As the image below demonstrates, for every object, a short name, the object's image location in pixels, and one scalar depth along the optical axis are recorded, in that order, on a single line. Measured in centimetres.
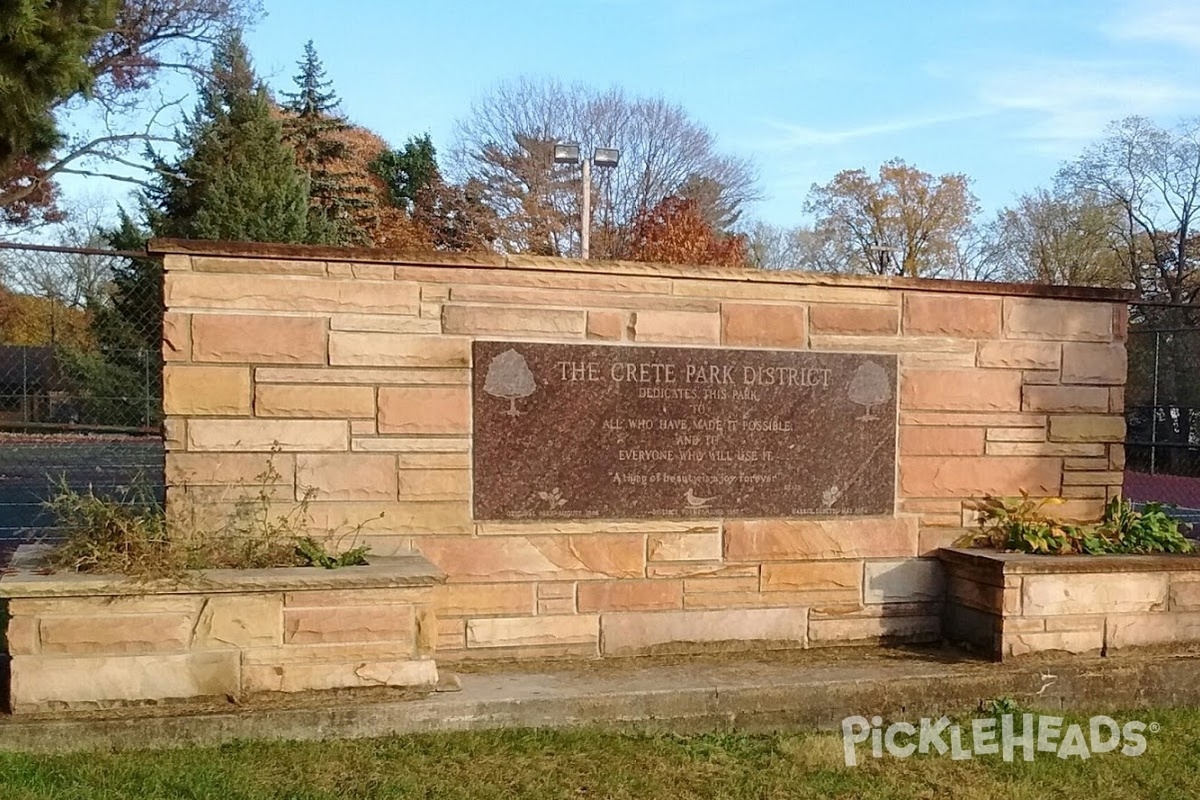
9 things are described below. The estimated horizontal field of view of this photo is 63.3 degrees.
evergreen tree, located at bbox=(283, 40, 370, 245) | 2741
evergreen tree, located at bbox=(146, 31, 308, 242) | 2009
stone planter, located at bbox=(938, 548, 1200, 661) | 486
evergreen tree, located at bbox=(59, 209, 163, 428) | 874
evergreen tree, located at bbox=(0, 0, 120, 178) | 615
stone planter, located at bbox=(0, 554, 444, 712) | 372
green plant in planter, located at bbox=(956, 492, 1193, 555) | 515
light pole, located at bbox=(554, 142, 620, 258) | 1652
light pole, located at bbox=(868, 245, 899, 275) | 3702
